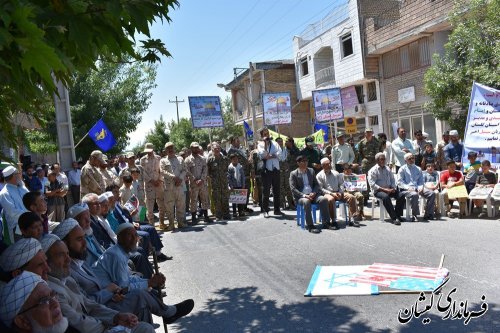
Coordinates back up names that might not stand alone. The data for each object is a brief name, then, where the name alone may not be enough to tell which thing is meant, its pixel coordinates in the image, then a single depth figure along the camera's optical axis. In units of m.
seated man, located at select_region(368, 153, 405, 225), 10.53
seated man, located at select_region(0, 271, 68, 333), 2.85
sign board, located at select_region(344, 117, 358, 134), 22.58
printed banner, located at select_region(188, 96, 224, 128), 20.59
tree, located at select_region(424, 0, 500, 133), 12.54
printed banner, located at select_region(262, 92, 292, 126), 23.17
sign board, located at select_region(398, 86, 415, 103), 24.41
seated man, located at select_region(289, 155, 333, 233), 10.07
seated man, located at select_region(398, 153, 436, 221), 10.38
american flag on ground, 5.76
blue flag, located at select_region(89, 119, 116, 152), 14.63
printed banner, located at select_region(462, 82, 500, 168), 10.91
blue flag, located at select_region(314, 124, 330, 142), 25.44
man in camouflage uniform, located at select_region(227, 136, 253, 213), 12.83
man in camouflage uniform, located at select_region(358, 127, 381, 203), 12.84
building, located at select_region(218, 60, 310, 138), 38.16
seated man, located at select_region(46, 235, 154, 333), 3.48
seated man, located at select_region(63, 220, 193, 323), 4.33
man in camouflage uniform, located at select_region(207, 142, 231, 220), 12.33
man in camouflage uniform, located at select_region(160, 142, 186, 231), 11.41
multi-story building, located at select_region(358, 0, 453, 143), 22.23
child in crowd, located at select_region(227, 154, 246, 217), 12.43
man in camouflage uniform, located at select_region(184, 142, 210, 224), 12.21
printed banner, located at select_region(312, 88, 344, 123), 20.50
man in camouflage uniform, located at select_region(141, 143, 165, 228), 11.36
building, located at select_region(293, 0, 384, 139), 27.77
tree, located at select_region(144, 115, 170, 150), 62.28
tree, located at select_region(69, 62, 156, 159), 23.94
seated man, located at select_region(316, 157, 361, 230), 10.40
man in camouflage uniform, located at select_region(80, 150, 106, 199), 9.68
